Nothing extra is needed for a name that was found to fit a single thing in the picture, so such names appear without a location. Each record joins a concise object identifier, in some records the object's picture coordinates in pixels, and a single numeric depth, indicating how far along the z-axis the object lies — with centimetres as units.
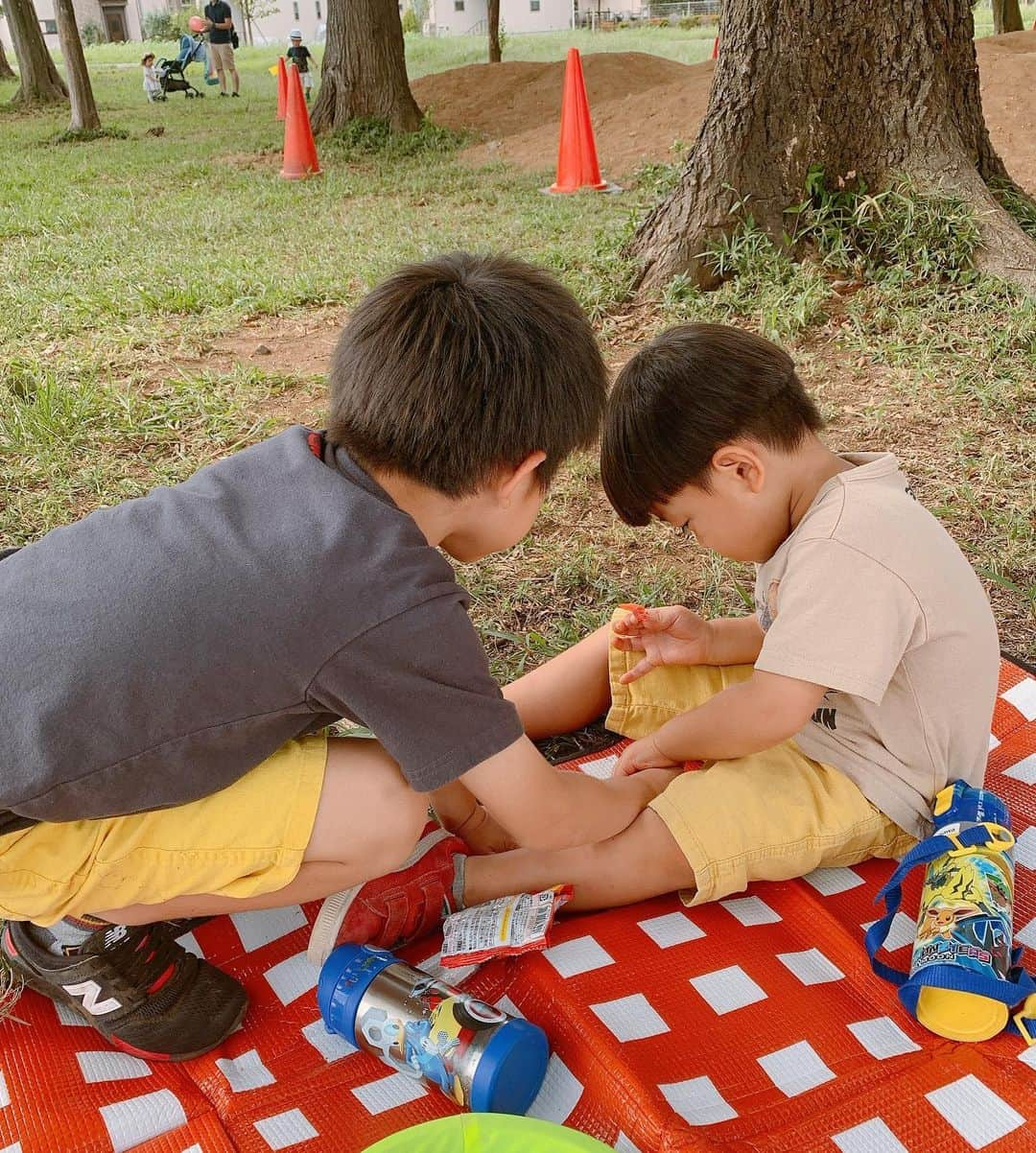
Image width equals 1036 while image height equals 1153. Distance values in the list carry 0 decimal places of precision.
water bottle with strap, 134
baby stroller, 1598
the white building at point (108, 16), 3606
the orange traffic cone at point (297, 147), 797
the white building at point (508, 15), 3797
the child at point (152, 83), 1506
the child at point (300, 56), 1680
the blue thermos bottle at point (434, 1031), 126
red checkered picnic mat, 126
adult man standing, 1617
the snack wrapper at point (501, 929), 147
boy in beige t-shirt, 149
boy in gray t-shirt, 122
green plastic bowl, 106
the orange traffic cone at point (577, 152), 683
